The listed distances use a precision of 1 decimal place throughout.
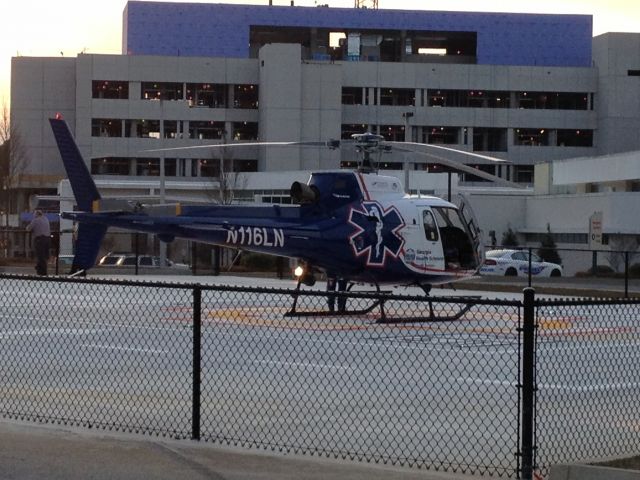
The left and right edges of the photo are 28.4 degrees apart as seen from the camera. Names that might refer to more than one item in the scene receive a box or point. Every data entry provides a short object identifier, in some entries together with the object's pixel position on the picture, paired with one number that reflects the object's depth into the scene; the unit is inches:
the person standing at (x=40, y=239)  1384.0
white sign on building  1822.1
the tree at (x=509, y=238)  2699.3
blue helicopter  964.0
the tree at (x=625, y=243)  2272.4
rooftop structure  3865.7
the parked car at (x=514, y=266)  1959.9
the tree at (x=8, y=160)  2871.6
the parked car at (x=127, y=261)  2025.1
